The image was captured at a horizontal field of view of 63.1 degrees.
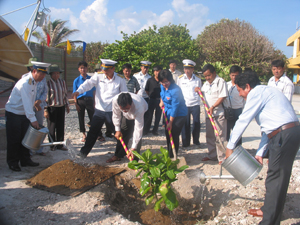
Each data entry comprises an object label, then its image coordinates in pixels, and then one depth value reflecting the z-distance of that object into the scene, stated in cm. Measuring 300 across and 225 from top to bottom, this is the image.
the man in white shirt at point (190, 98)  568
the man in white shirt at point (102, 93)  477
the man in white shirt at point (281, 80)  475
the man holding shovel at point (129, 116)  371
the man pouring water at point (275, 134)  259
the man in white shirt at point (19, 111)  396
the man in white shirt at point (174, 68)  708
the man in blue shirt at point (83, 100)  588
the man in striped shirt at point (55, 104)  506
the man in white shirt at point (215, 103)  457
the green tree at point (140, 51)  1028
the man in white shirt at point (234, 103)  491
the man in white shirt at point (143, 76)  690
